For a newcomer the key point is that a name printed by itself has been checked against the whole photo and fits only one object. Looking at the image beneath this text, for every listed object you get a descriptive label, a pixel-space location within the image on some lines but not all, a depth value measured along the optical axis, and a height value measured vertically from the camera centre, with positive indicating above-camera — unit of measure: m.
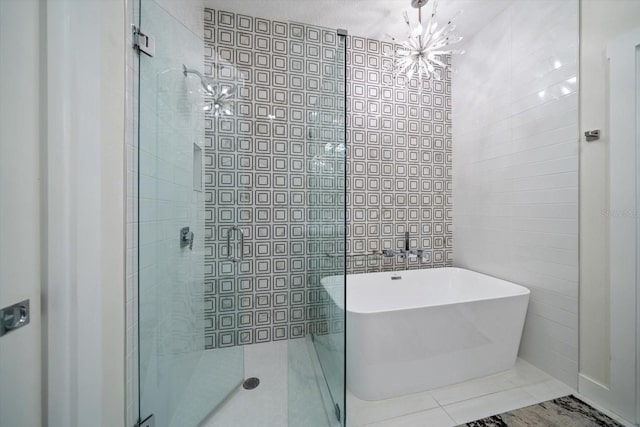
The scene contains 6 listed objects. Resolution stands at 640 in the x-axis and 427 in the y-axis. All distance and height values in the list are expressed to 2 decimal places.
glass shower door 1.02 -0.15
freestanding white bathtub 1.34 -0.81
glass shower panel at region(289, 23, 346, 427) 1.12 -0.08
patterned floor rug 1.23 -1.11
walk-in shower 1.10 -0.05
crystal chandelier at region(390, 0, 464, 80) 1.61 +1.20
